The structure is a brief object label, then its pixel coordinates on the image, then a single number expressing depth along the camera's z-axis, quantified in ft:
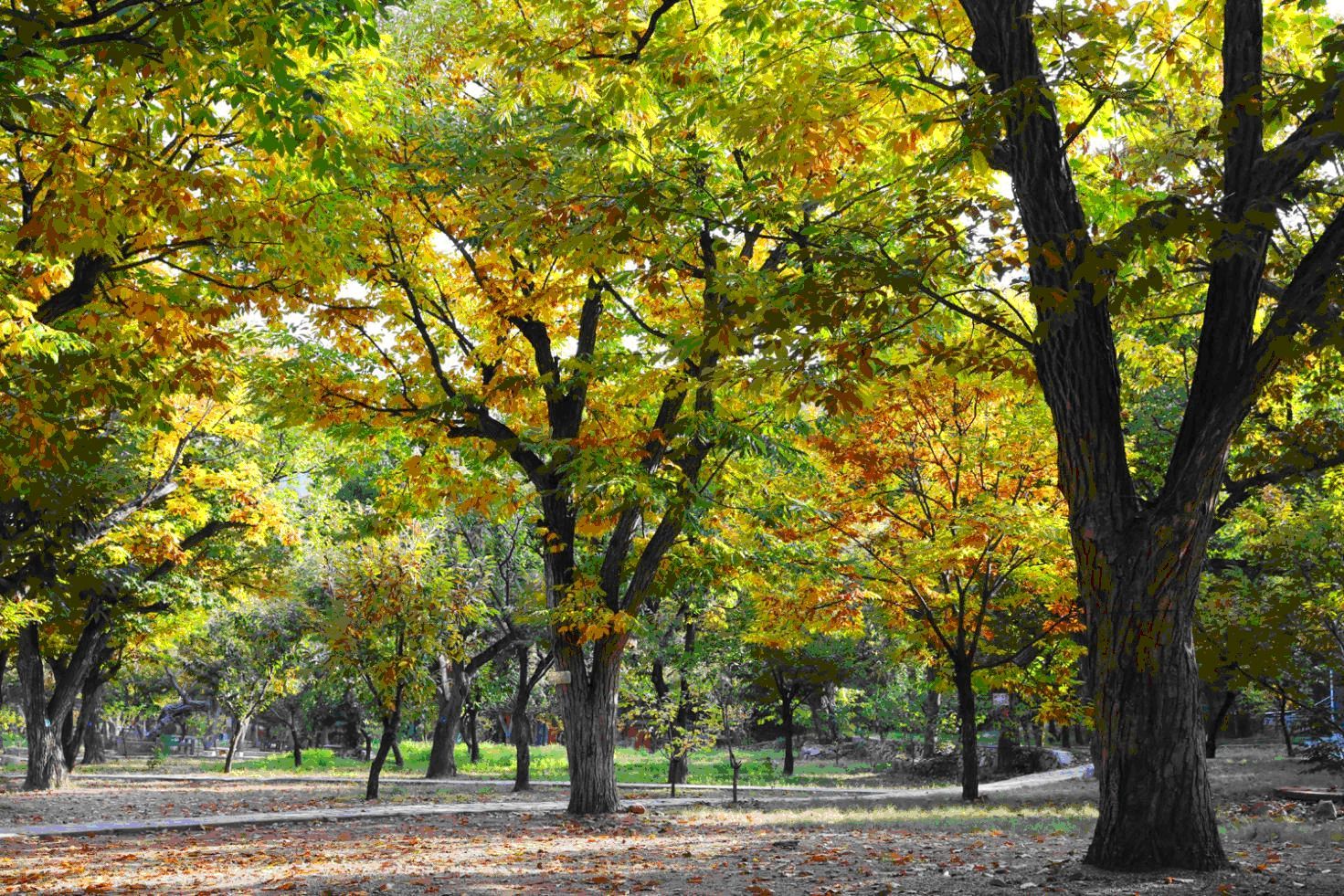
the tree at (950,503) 46.88
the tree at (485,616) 72.54
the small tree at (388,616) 58.08
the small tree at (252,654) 98.37
